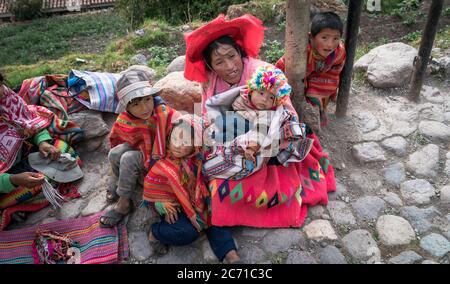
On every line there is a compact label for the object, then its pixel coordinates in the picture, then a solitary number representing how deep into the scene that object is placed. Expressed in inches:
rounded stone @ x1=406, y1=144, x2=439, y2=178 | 121.0
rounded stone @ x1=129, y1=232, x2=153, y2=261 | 107.2
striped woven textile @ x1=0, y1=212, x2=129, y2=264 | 106.4
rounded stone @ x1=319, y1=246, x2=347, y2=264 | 97.9
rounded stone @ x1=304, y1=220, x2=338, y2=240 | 103.6
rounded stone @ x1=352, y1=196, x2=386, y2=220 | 109.5
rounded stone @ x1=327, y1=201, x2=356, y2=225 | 108.4
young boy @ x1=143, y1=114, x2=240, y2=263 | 101.6
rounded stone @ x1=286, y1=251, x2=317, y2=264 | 99.0
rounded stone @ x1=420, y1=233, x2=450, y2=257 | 96.0
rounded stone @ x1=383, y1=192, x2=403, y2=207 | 112.2
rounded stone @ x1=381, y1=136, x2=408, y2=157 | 129.7
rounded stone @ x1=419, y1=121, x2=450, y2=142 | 132.7
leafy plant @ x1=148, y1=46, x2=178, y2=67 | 223.8
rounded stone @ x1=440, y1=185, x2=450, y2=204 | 110.8
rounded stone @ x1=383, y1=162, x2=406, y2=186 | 119.9
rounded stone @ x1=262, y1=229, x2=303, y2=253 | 102.5
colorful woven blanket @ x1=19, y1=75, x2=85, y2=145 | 135.6
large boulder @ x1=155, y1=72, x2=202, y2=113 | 145.3
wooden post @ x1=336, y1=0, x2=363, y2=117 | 130.4
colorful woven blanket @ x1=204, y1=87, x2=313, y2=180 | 100.2
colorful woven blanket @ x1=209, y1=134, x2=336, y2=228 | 103.0
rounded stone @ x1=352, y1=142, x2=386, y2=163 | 128.6
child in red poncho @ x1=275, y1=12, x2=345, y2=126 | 120.1
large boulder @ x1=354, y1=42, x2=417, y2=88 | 156.9
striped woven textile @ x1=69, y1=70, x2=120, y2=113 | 148.7
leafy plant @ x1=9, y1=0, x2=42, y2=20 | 838.5
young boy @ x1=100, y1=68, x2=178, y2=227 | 102.4
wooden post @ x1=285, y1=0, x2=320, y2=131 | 116.6
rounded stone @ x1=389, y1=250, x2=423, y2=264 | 94.9
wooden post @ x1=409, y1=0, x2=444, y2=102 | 133.4
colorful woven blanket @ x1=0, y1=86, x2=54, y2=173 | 118.6
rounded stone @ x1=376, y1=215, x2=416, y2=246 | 100.6
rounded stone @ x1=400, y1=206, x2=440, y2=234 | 103.8
